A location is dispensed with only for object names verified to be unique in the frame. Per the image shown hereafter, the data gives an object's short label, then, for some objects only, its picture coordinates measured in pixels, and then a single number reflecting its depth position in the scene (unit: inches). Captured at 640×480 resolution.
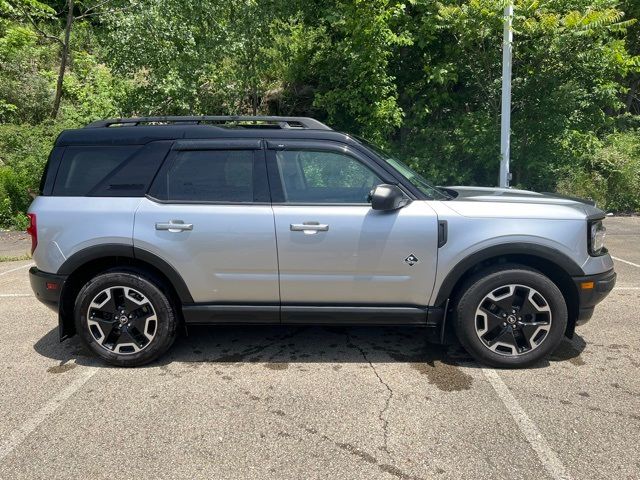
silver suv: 148.3
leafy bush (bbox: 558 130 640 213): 456.8
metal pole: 356.8
